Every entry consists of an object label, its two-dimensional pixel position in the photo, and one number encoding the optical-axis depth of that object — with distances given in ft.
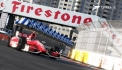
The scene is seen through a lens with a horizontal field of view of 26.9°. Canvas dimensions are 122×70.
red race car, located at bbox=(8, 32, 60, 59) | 45.68
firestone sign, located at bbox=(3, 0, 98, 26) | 138.10
